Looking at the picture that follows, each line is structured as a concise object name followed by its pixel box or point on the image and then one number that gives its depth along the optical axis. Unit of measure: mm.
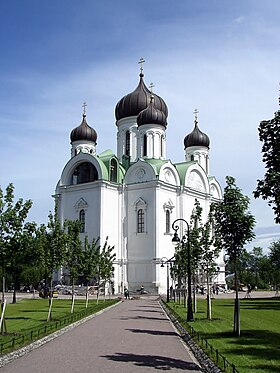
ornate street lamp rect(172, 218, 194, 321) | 24419
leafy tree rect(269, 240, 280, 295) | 64000
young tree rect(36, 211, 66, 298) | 26234
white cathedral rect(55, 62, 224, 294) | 58406
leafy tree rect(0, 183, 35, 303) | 18344
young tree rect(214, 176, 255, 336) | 19391
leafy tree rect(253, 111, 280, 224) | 13891
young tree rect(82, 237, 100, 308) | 34844
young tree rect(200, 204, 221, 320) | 26344
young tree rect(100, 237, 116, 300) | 40438
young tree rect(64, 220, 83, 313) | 31109
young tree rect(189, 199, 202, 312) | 27406
